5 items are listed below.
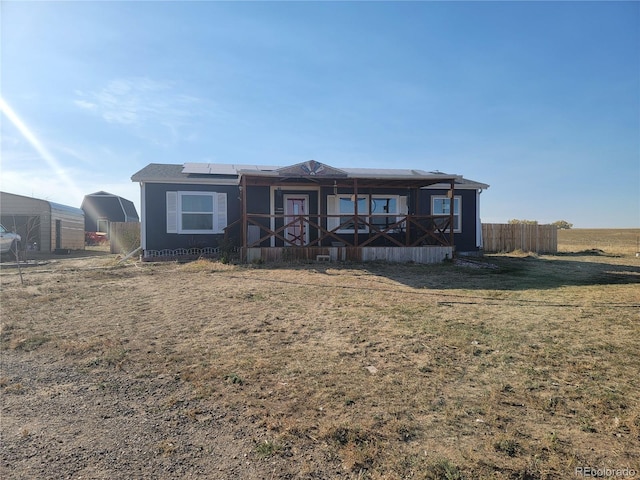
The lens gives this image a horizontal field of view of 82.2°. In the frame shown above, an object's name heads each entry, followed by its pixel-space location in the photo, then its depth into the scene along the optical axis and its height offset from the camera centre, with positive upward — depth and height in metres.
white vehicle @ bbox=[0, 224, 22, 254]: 15.28 -0.11
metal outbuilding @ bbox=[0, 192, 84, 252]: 19.38 +1.04
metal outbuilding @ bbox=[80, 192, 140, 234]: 34.31 +2.72
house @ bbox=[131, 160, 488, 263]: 12.12 +1.08
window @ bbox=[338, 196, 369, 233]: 14.44 +1.16
